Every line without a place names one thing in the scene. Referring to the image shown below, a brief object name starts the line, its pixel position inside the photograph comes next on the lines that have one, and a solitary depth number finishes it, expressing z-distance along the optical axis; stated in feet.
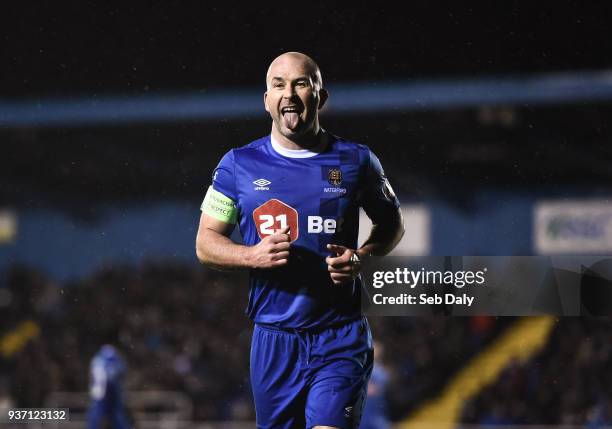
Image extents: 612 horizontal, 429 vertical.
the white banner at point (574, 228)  84.89
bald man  19.58
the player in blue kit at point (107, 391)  61.67
